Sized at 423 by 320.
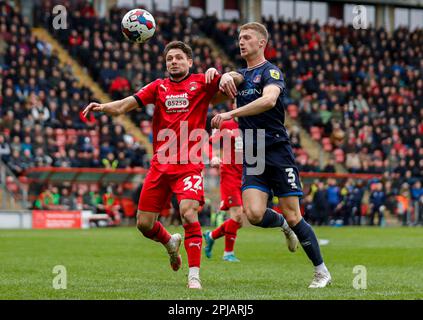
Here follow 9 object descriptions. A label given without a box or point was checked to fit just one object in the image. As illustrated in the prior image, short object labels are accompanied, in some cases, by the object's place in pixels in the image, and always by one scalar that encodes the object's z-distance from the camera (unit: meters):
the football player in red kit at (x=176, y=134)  9.59
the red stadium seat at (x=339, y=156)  35.94
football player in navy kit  9.54
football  10.04
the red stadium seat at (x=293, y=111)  38.22
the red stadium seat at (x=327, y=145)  36.66
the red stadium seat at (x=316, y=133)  37.22
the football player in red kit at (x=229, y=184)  14.52
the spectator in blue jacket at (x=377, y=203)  34.34
